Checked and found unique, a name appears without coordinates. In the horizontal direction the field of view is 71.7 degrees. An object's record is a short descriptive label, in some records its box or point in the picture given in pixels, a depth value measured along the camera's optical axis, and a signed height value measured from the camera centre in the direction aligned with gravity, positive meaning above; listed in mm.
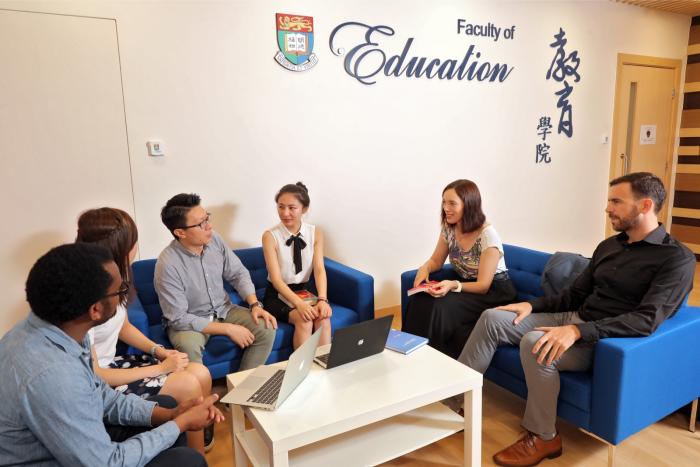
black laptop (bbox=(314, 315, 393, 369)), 1928 -767
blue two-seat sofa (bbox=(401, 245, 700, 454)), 1950 -986
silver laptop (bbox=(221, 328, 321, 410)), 1687 -859
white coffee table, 1627 -893
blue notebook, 2137 -846
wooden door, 5363 +375
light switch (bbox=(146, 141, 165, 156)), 3137 +62
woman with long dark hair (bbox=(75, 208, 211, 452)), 1926 -835
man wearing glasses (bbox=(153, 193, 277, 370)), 2523 -743
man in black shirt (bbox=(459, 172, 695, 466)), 2076 -682
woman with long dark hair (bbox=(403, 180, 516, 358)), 2697 -762
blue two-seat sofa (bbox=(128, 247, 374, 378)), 2572 -897
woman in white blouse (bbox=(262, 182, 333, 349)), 2812 -672
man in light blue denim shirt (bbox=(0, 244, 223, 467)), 1151 -508
